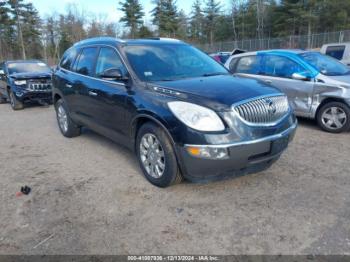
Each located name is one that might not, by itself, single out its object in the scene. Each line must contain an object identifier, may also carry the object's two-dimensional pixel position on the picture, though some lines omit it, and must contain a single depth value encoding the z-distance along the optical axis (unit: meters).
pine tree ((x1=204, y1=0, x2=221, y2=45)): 58.66
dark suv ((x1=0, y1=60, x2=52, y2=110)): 10.12
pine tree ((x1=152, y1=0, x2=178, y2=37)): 52.66
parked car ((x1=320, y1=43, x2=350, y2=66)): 10.38
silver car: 5.90
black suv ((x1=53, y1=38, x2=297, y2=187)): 3.19
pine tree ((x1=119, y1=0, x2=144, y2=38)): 53.44
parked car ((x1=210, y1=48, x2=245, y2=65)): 18.33
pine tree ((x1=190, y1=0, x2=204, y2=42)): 60.75
